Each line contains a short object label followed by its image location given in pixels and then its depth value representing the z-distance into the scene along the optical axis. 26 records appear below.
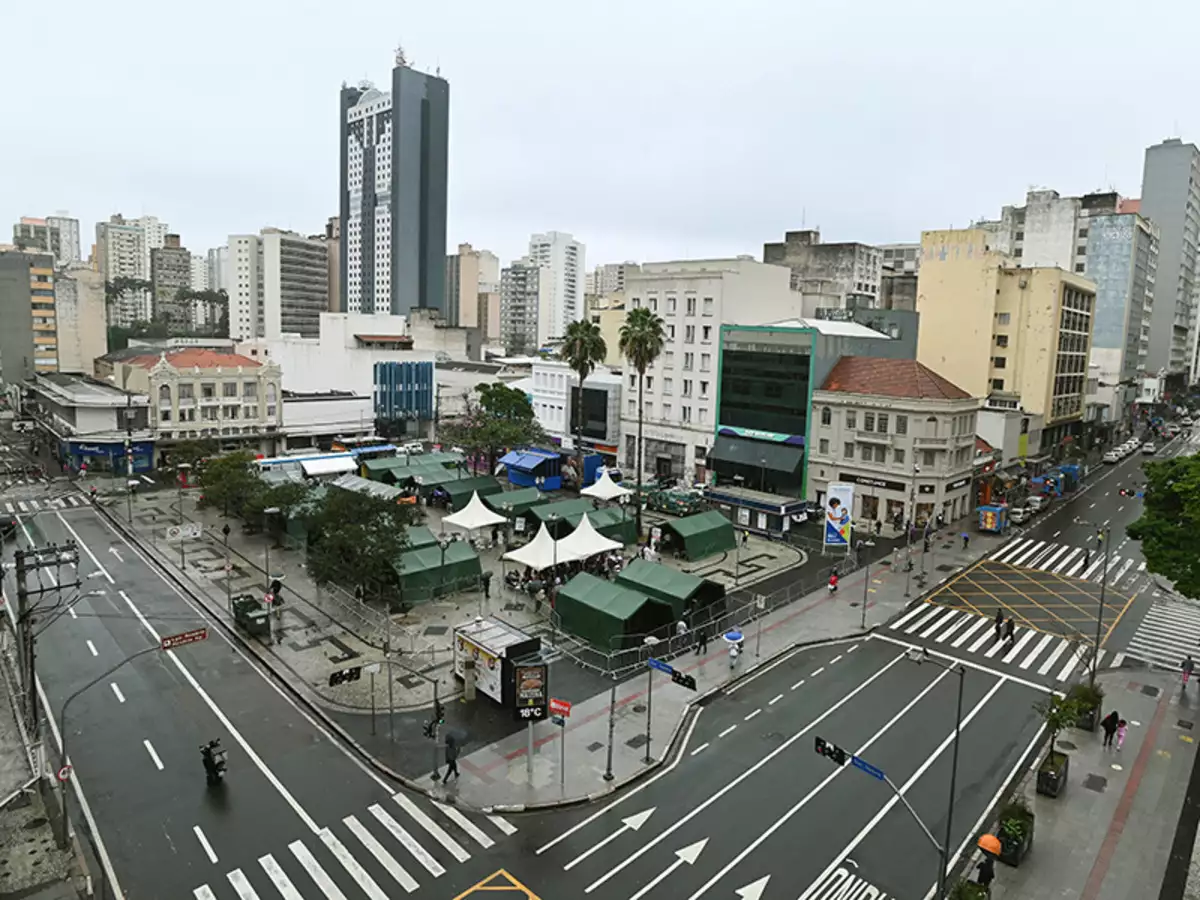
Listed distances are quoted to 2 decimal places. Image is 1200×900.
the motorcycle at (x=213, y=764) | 25.48
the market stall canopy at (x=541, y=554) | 42.53
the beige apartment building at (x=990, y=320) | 80.94
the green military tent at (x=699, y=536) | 51.78
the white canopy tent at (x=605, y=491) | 58.12
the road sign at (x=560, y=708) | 25.14
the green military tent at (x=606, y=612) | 36.22
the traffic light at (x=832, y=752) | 19.14
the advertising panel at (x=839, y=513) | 50.31
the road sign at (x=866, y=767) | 18.80
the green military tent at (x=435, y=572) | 41.91
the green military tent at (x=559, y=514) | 52.31
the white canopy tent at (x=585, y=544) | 44.25
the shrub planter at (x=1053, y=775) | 25.31
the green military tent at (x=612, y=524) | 52.38
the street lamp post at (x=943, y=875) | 19.12
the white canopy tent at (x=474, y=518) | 49.94
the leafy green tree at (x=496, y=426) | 74.06
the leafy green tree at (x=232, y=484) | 55.60
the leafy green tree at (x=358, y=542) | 39.22
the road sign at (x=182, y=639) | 25.34
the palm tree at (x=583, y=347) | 64.06
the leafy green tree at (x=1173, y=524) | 31.61
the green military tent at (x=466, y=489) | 63.16
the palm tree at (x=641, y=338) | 59.12
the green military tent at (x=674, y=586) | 38.56
